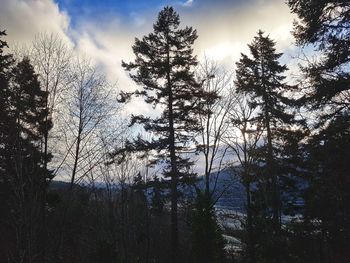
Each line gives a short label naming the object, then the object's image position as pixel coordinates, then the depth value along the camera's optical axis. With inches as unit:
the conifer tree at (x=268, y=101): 866.1
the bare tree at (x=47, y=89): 611.6
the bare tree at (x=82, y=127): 673.0
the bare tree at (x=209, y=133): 796.3
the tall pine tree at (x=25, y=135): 422.3
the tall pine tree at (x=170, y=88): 767.1
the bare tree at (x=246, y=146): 860.1
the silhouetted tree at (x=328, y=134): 435.2
